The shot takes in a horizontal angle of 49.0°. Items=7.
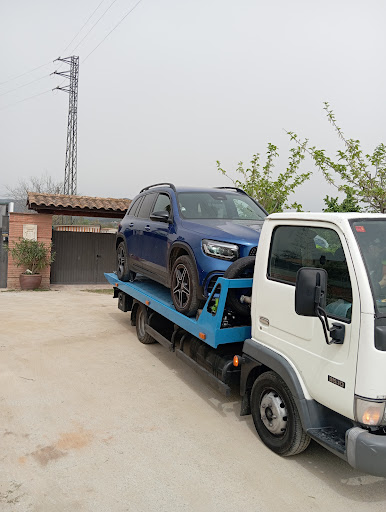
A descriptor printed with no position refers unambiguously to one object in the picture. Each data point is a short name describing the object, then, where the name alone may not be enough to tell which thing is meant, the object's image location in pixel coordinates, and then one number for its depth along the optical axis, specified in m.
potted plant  12.52
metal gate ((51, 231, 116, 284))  13.80
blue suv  4.61
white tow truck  2.77
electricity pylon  27.55
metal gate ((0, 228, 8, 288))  12.86
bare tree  37.94
